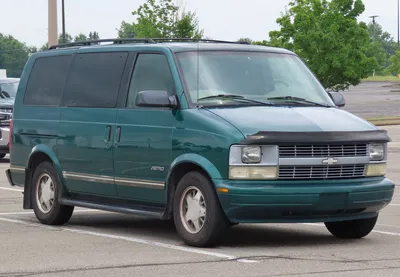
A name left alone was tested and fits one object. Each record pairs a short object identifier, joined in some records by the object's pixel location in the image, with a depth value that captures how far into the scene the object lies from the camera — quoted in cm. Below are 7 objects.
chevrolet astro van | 970
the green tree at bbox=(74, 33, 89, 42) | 15823
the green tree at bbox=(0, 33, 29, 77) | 15075
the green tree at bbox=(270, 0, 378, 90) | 4650
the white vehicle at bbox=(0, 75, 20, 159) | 2330
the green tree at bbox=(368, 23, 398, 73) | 19155
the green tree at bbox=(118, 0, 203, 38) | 4816
